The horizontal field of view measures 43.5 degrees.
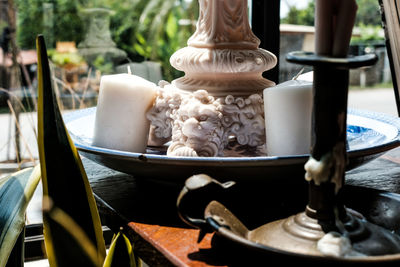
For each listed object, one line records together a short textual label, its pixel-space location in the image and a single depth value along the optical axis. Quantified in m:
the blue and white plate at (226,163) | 0.45
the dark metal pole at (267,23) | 1.26
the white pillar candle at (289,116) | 0.48
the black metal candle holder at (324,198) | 0.34
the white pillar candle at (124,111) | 0.55
